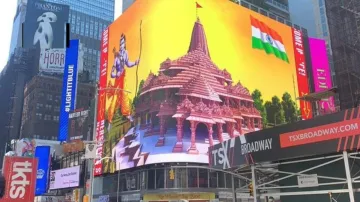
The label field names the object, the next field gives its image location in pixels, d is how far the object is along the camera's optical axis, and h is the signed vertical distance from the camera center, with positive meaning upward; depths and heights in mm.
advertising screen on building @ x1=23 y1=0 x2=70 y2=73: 156375 +70070
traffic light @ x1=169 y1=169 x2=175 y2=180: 48053 +3275
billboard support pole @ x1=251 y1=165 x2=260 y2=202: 17206 +764
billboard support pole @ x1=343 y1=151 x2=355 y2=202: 13305 +800
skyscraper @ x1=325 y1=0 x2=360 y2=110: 42312 +16761
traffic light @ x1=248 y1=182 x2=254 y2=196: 19511 +628
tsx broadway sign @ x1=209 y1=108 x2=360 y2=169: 13008 +2163
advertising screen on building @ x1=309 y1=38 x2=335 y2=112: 71500 +24020
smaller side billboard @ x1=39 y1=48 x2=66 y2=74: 135875 +48559
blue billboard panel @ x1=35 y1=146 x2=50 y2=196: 82375 +7710
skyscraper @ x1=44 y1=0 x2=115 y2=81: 168500 +79295
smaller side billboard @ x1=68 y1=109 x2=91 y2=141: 74438 +14847
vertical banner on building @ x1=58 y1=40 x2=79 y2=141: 73500 +22964
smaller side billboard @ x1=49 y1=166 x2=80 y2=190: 72188 +5013
